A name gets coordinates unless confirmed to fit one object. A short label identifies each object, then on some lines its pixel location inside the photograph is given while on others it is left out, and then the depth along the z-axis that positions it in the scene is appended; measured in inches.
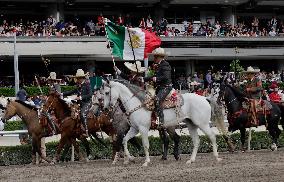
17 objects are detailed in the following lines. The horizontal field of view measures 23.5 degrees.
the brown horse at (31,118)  699.4
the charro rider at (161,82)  650.8
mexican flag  768.9
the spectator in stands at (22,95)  929.1
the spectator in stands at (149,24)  1581.0
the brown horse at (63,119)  698.2
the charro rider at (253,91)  771.4
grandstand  1533.0
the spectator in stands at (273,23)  1839.3
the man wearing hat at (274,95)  873.9
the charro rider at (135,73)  719.1
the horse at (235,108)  766.5
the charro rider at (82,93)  705.0
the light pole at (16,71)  1235.2
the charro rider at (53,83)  713.2
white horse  647.8
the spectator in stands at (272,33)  1794.0
